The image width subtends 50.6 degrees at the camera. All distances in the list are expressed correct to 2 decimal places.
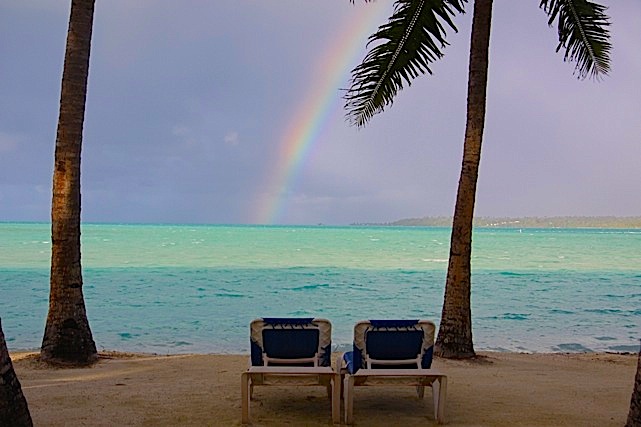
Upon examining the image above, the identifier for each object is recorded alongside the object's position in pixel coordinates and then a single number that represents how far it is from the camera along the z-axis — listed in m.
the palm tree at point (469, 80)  9.34
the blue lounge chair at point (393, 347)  5.95
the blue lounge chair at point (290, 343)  6.07
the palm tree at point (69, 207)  8.61
